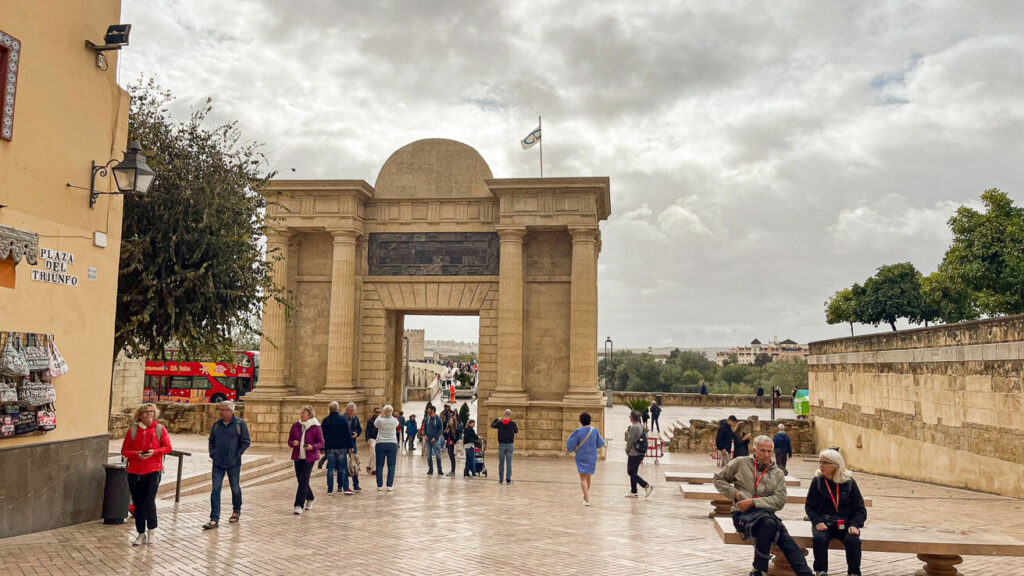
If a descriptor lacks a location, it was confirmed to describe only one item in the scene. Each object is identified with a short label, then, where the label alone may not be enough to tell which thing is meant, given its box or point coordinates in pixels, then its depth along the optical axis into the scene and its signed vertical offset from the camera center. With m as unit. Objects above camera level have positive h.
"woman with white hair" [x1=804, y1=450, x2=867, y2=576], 6.61 -1.28
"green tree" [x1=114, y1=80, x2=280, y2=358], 11.87 +1.98
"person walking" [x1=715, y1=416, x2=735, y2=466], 15.52 -1.46
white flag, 24.39 +7.69
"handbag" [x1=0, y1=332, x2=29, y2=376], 7.99 +0.01
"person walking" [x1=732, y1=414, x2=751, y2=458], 14.38 -1.41
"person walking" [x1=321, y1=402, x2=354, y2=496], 12.53 -1.30
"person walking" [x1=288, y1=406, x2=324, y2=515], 10.55 -1.22
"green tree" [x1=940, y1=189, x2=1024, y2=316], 27.97 +4.81
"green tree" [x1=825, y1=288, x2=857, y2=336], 46.50 +4.25
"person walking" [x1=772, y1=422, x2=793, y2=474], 15.90 -1.65
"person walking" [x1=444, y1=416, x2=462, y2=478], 16.53 -1.51
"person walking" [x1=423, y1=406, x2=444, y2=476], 16.22 -1.46
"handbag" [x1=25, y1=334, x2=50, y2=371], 8.37 +0.05
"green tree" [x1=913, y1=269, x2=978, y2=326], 32.22 +3.77
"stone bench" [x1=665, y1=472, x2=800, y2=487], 12.98 -1.92
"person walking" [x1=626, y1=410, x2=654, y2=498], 13.01 -1.41
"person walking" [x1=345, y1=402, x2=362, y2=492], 13.07 -1.14
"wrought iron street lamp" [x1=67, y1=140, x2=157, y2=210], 9.12 +2.39
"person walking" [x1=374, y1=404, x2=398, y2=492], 13.05 -1.38
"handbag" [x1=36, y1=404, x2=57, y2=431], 8.56 -0.68
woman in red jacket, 8.23 -1.14
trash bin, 9.37 -1.72
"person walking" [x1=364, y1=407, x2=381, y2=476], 13.95 -1.28
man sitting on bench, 6.60 -1.19
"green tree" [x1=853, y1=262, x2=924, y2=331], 43.16 +4.67
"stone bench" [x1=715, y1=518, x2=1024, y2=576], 6.53 -1.56
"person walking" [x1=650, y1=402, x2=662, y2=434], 29.08 -1.67
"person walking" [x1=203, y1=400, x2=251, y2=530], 9.27 -1.12
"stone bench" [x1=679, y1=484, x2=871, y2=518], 9.98 -1.77
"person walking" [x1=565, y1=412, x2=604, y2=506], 12.17 -1.31
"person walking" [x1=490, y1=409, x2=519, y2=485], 14.58 -1.47
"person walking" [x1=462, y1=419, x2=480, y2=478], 15.88 -1.69
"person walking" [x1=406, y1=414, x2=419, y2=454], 20.68 -1.87
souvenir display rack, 8.05 -0.24
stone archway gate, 21.72 +2.67
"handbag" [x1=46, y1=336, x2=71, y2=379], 8.73 +0.00
